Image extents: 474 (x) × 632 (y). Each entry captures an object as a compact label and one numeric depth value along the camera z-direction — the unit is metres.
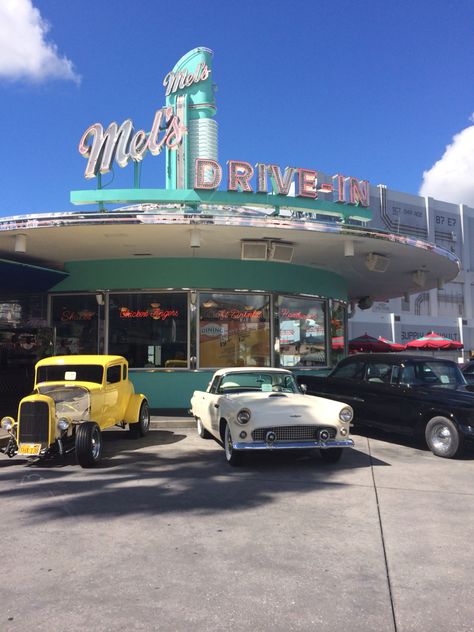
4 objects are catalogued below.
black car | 8.19
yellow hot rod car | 7.33
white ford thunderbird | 7.14
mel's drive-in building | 10.91
